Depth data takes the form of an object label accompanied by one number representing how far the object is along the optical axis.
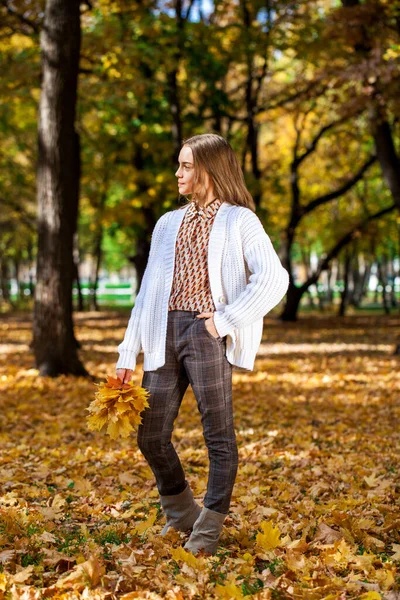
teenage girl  3.59
